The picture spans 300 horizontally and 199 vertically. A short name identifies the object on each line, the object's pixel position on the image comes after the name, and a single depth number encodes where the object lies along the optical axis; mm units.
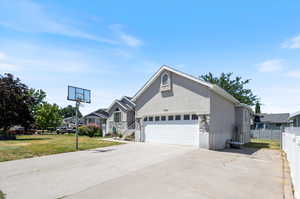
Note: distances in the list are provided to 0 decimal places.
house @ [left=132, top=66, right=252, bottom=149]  12461
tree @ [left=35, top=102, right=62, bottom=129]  36469
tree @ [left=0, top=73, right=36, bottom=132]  21078
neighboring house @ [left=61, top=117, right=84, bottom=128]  55906
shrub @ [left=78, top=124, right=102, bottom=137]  26516
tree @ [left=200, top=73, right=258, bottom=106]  36375
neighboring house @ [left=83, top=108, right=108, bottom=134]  33481
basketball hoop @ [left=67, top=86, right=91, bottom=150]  12812
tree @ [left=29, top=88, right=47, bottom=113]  45072
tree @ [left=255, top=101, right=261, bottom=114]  46731
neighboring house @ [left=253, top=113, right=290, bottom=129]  34094
